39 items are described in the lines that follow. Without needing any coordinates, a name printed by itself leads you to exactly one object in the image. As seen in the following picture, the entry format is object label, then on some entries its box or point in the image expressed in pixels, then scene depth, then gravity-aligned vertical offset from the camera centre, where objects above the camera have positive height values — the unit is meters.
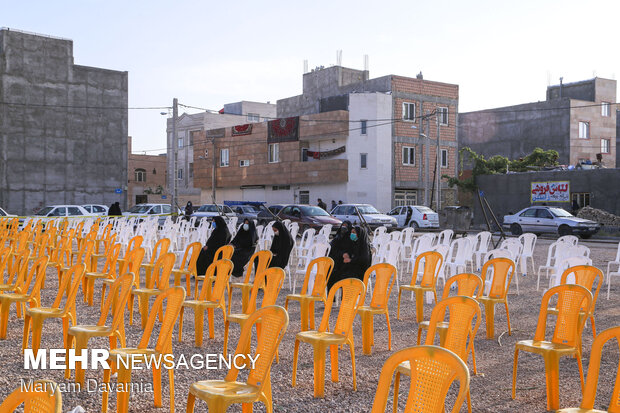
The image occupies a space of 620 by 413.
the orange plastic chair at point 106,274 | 9.44 -1.12
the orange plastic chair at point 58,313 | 6.35 -1.14
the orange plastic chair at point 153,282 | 7.83 -1.05
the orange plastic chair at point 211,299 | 7.11 -1.13
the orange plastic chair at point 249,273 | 8.52 -0.98
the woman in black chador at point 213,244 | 11.56 -0.82
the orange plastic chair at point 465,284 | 6.66 -0.85
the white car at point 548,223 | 26.70 -0.88
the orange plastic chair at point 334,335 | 5.50 -1.18
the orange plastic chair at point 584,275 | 7.01 -0.78
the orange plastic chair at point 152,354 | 4.80 -1.18
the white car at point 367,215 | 28.58 -0.73
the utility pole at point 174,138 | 30.23 +2.75
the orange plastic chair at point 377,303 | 6.91 -1.12
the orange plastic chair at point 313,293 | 7.34 -1.07
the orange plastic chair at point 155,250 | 10.02 -0.82
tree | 41.19 +2.37
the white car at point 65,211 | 29.53 -0.71
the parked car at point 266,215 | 28.67 -0.76
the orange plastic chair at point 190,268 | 9.57 -1.07
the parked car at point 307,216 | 26.80 -0.73
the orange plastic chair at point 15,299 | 7.31 -1.16
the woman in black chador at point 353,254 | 9.45 -0.78
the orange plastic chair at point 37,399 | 2.79 -0.88
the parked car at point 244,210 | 31.37 -0.62
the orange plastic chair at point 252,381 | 4.02 -1.19
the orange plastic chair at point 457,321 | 4.88 -0.90
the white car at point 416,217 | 30.58 -0.81
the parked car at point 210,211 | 31.02 -0.68
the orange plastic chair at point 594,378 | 3.92 -1.05
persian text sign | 34.41 +0.57
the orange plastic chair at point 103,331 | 5.38 -1.12
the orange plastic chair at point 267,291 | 6.40 -0.91
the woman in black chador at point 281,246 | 11.11 -0.80
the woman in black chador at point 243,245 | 11.61 -0.84
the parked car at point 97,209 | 31.45 -0.64
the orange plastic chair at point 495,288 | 7.78 -1.04
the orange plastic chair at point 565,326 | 5.39 -1.03
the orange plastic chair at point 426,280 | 8.73 -1.08
